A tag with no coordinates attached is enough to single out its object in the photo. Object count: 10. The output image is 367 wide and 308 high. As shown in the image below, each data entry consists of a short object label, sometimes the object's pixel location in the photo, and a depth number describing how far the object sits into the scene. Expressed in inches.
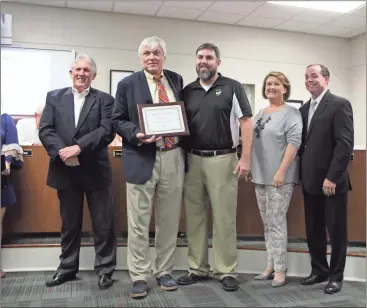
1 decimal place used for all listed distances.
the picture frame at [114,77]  191.0
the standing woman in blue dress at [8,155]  91.9
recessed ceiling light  173.3
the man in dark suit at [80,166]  83.9
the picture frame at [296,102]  217.5
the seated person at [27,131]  144.6
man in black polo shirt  82.7
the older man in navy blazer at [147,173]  79.9
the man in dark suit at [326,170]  81.3
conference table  106.3
